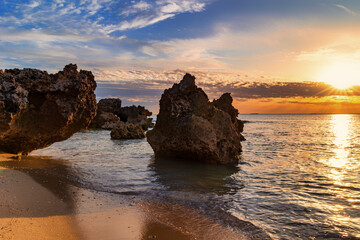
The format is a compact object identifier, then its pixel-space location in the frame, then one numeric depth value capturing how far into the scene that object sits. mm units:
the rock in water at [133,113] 50569
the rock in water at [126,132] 27312
